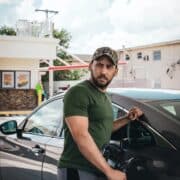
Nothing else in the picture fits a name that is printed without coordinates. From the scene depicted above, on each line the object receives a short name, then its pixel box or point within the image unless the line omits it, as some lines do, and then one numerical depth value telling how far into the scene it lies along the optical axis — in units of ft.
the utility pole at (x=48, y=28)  60.66
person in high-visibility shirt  54.60
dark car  7.18
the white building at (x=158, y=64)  96.58
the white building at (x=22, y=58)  55.60
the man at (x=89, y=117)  6.77
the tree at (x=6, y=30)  109.80
